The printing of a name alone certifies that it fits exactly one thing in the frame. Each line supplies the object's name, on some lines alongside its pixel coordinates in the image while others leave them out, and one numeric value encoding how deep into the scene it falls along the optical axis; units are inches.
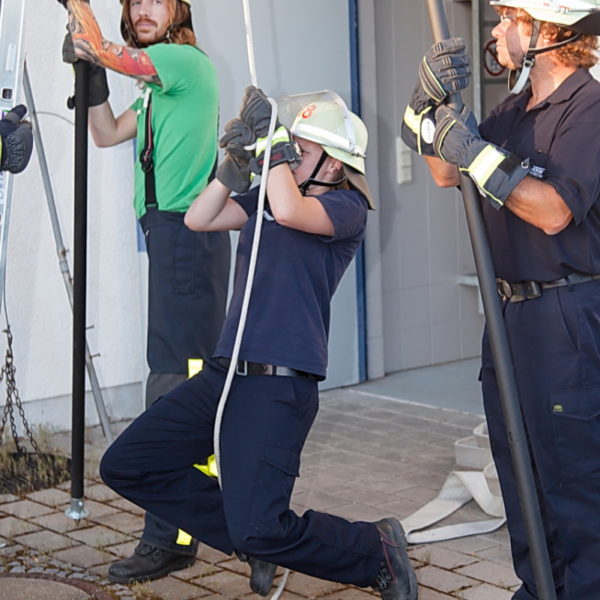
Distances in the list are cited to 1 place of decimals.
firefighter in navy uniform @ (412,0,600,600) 231.8
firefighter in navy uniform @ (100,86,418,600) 260.8
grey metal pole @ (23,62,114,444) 376.3
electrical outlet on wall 530.7
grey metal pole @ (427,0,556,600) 227.7
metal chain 391.8
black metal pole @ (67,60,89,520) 331.9
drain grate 388.5
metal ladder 289.0
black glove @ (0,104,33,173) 277.8
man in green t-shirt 324.5
